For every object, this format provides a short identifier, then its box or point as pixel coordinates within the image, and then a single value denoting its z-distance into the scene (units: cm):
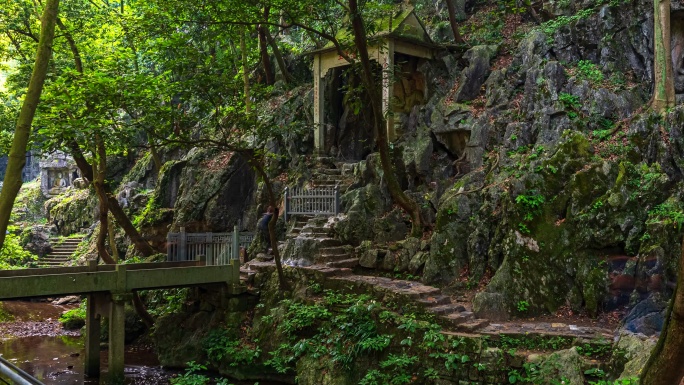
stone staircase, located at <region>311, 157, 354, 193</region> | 2114
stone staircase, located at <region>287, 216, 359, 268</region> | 1702
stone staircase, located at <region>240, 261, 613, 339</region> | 1207
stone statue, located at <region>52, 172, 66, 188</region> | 4034
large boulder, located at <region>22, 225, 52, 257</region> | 3117
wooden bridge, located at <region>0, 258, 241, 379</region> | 1391
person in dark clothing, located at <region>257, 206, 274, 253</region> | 1964
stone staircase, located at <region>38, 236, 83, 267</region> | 2980
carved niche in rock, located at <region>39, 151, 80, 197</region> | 3975
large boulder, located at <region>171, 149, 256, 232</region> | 2309
